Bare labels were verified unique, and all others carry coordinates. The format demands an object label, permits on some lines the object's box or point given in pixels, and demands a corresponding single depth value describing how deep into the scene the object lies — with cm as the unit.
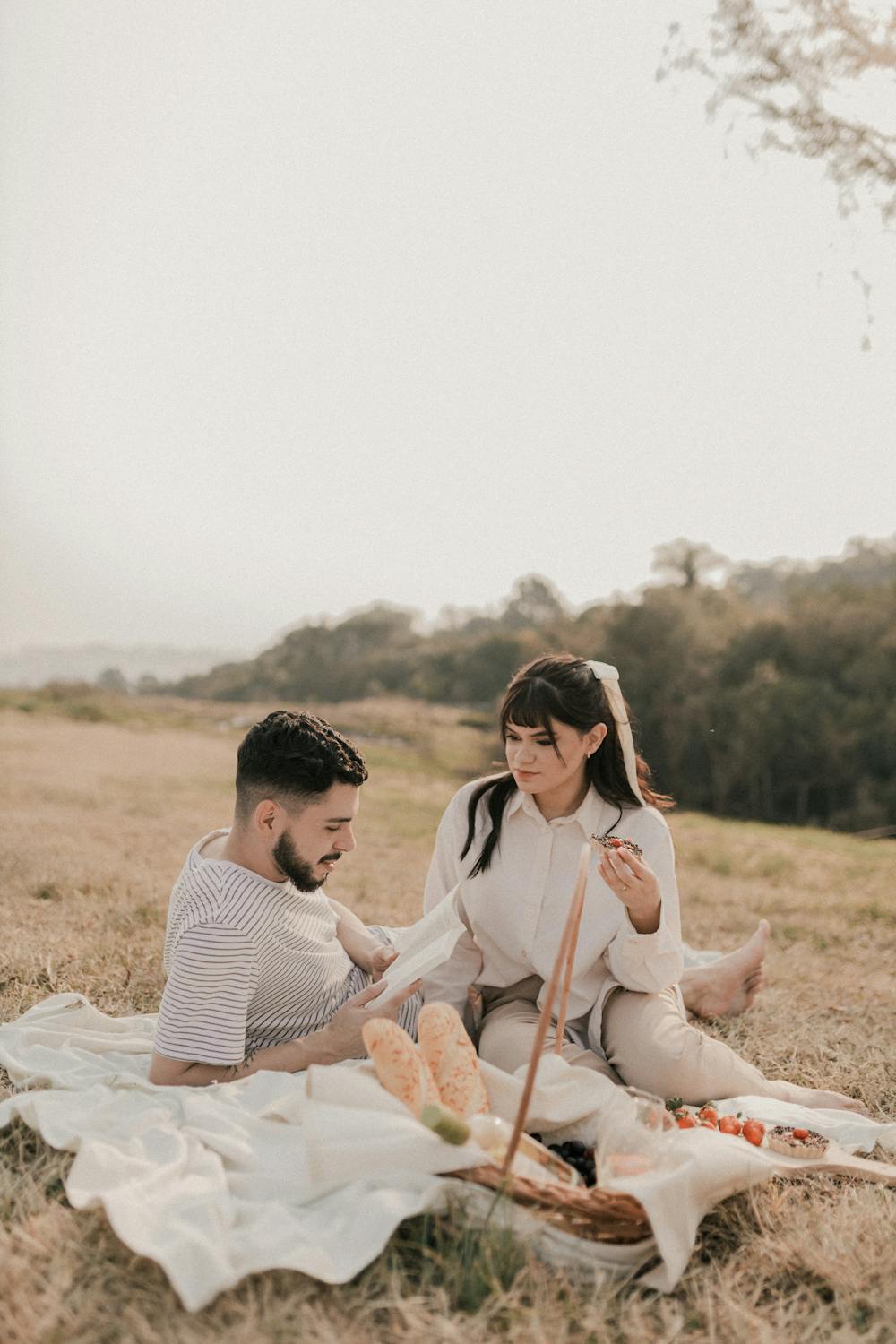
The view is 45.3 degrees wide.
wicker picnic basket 271
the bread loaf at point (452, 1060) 321
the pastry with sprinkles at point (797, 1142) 353
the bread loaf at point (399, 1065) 309
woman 411
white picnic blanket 260
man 353
